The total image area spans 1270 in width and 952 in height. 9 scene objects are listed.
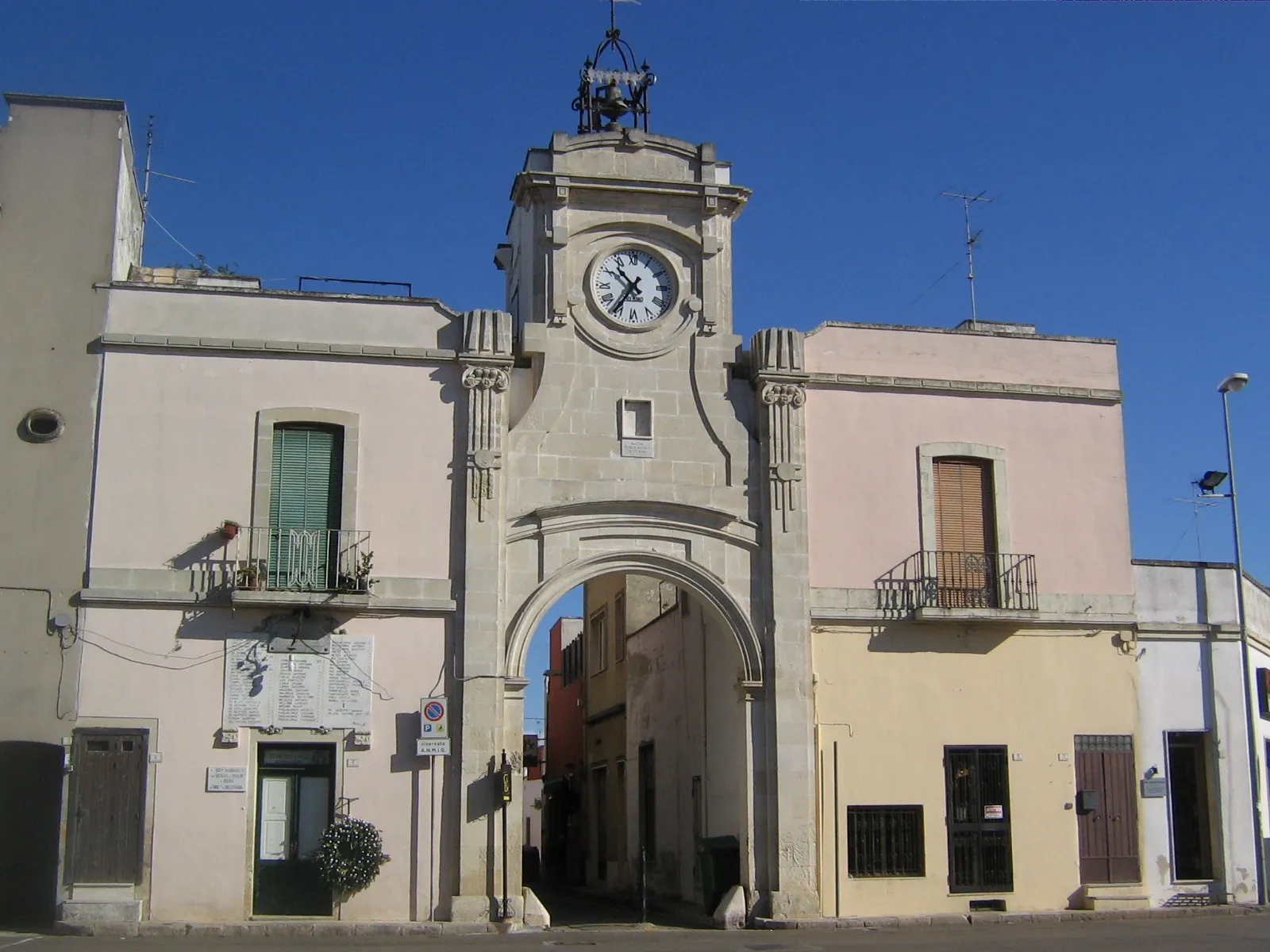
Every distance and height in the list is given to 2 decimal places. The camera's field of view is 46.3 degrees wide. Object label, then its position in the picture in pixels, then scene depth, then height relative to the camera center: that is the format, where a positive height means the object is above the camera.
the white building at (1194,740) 22.48 +0.68
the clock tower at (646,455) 20.83 +4.75
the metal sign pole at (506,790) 19.72 -0.06
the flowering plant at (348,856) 19.22 -0.89
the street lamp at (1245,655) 22.84 +2.00
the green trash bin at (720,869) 21.52 -1.19
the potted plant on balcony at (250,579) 19.81 +2.71
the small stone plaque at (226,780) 19.55 +0.08
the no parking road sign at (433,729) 19.94 +0.75
